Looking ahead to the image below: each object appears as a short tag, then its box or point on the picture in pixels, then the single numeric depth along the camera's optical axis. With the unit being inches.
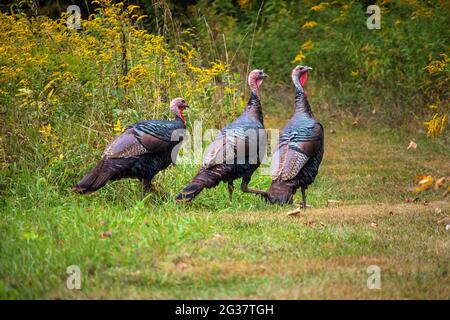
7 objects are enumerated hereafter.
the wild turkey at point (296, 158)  631.8
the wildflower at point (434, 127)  742.4
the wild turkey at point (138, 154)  599.5
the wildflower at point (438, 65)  840.9
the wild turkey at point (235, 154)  625.4
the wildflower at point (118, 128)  676.7
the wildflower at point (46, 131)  658.6
